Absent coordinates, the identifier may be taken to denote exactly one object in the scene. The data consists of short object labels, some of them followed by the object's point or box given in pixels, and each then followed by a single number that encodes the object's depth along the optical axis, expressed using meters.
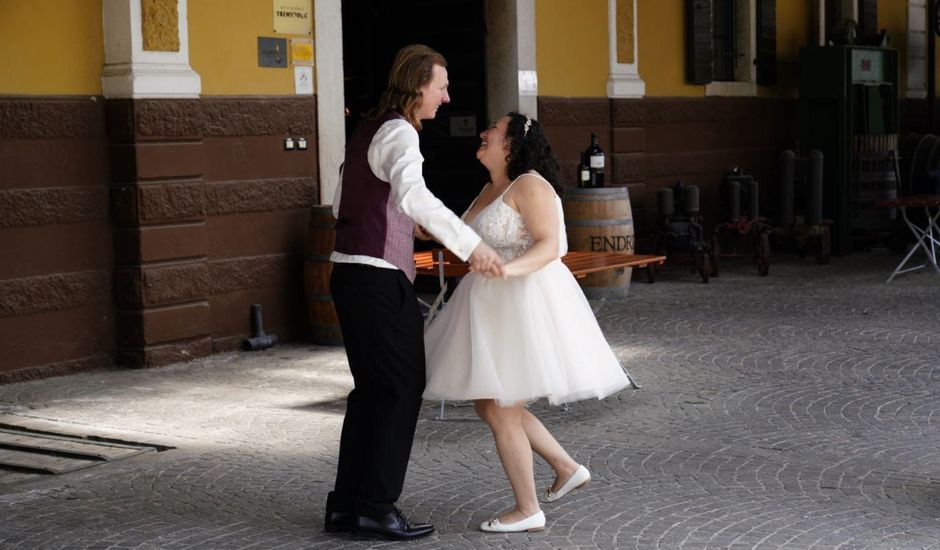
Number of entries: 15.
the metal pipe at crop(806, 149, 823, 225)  14.46
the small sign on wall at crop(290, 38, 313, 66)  10.09
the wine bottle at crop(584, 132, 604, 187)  12.11
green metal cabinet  15.30
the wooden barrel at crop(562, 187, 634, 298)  11.67
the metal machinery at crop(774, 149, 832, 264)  14.48
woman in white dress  5.23
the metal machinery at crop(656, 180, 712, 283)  13.12
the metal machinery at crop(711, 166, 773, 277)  13.52
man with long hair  5.06
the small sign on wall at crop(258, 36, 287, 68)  9.85
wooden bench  7.88
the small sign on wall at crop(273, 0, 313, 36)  9.95
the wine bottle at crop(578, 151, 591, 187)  12.16
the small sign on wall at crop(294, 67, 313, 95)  10.12
